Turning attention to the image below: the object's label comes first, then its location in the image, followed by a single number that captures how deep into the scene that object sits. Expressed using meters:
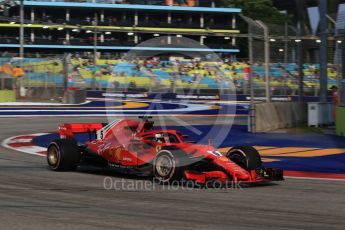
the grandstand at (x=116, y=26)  47.91
